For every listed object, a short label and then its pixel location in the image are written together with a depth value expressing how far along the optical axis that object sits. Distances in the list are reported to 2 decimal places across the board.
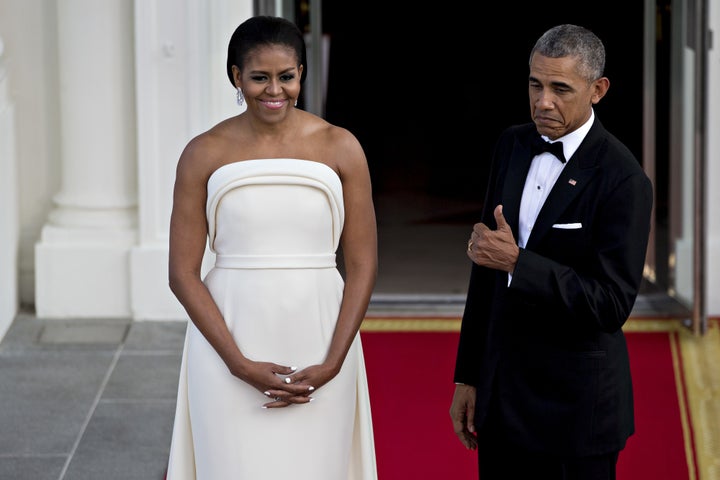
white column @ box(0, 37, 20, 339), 13.44
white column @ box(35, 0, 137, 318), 13.66
